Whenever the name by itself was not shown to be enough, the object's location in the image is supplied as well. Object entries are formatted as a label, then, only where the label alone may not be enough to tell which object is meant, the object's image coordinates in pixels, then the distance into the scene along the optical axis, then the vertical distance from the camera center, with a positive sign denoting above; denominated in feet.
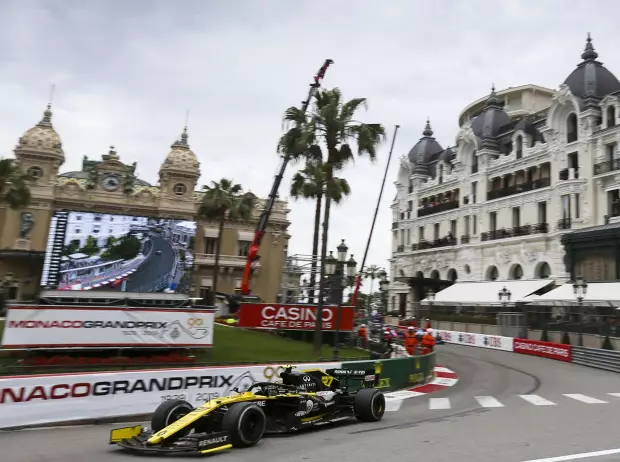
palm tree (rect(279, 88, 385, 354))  70.79 +25.65
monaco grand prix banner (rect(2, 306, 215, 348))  47.01 -2.67
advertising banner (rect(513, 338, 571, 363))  88.07 -3.72
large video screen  76.54 +7.46
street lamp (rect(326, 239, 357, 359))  59.99 +5.64
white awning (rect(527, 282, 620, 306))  97.30 +7.28
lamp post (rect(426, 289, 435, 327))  142.10 +5.07
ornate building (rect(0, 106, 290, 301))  142.00 +27.87
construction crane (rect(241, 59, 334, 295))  104.58 +24.51
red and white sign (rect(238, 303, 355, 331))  78.54 -0.74
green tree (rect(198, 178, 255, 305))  127.91 +26.34
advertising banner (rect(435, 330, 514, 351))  107.14 -3.47
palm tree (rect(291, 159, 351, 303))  84.74 +21.97
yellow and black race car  25.89 -6.13
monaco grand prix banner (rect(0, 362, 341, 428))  32.81 -6.42
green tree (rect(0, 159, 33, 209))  92.99 +20.42
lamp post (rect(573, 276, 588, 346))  88.23 +7.03
